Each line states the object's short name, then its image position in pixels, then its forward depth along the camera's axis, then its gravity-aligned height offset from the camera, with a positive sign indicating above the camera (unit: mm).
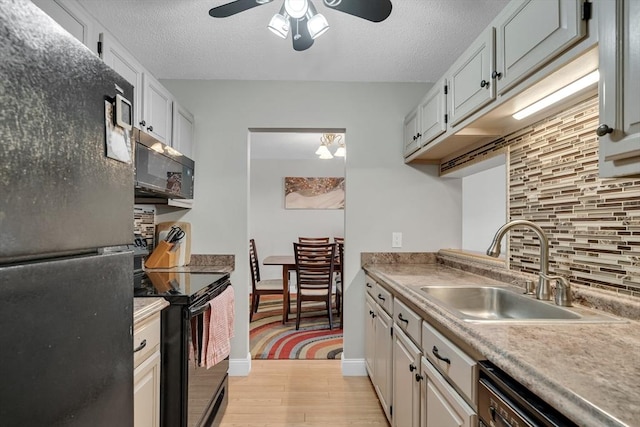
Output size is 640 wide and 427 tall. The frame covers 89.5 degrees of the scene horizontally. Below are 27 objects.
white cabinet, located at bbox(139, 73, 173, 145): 1860 +673
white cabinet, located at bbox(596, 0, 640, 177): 729 +311
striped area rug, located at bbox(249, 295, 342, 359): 2941 -1225
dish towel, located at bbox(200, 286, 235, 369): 1688 -640
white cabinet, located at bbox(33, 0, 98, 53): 1174 +770
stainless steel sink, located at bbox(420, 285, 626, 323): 1223 -381
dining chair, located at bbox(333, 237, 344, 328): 3866 -809
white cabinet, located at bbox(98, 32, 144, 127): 1462 +764
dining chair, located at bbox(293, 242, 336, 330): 3529 -589
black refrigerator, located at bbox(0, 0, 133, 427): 454 -26
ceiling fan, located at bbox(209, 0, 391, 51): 1388 +920
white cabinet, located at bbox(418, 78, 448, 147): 1843 +655
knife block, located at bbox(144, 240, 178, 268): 2365 -294
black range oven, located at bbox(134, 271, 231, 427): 1429 -633
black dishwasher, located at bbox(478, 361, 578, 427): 637 -410
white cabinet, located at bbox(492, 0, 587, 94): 920 +597
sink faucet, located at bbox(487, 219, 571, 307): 1317 -144
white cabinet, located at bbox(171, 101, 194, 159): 2273 +647
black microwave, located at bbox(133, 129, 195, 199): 1691 +288
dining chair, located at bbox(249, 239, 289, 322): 3764 -841
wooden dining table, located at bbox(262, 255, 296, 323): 3655 -689
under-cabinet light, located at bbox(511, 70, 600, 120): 1092 +473
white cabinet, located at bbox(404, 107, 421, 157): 2311 +647
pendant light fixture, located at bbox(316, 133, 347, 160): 4004 +924
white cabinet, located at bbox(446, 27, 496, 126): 1348 +655
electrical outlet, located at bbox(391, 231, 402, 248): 2634 -169
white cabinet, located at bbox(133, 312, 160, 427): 1193 -617
